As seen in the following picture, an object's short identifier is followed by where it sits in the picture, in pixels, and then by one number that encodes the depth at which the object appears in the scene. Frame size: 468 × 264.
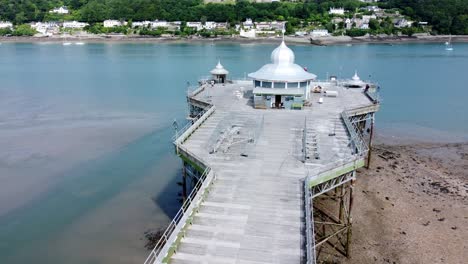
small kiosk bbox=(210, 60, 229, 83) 44.75
